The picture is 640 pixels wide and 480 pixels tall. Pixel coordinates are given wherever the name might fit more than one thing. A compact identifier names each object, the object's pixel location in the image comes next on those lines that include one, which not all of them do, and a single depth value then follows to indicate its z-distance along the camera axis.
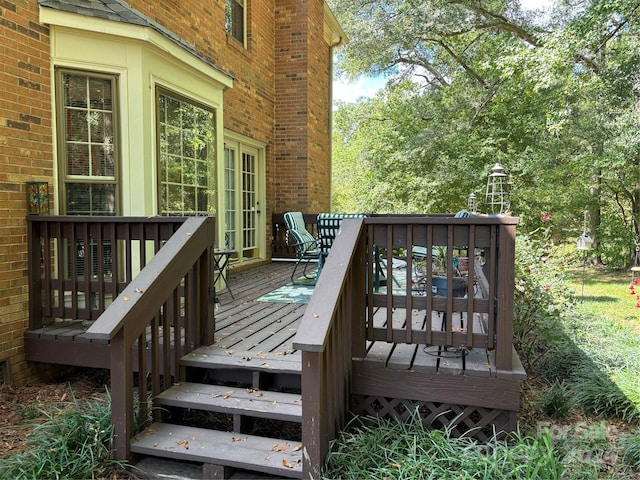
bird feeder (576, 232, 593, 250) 7.04
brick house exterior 3.58
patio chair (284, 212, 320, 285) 6.16
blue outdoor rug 5.23
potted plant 3.50
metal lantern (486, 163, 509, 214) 7.31
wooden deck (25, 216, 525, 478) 2.60
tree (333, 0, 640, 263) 8.90
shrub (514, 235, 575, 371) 4.80
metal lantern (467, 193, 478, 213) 9.63
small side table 4.93
